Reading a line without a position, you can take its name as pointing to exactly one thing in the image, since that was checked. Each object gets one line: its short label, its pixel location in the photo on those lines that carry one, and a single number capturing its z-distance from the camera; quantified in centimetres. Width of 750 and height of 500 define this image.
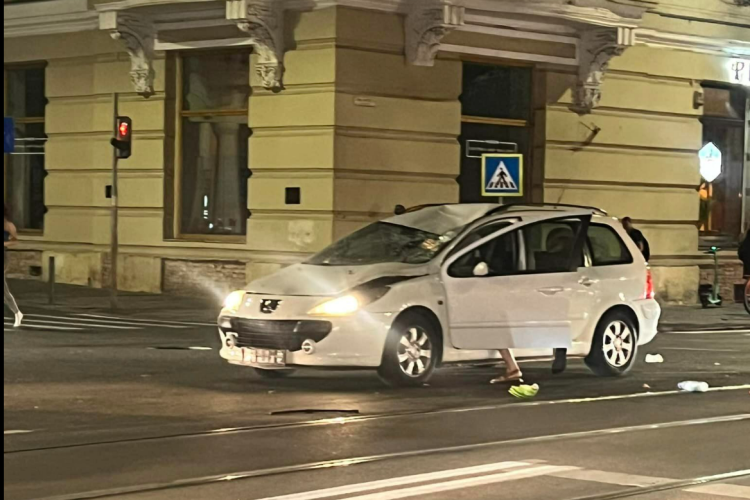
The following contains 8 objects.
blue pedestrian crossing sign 1992
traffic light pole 2144
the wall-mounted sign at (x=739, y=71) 2744
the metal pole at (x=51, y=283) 2241
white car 1246
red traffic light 2161
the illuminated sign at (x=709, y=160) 2684
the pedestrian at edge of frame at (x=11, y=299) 1852
